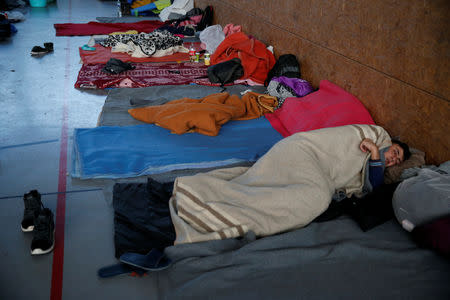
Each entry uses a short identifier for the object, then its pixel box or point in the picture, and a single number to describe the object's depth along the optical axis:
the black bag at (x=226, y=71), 3.93
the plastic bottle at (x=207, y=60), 4.57
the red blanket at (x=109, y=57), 4.47
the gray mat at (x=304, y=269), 1.48
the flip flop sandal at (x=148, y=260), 1.56
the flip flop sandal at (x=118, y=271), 1.62
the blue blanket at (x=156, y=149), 2.39
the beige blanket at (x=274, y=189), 1.73
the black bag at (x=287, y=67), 3.55
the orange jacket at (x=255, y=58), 3.96
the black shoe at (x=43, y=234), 1.73
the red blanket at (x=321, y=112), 2.63
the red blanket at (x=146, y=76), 3.78
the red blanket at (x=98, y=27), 5.87
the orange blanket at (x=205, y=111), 2.81
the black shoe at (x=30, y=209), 1.84
